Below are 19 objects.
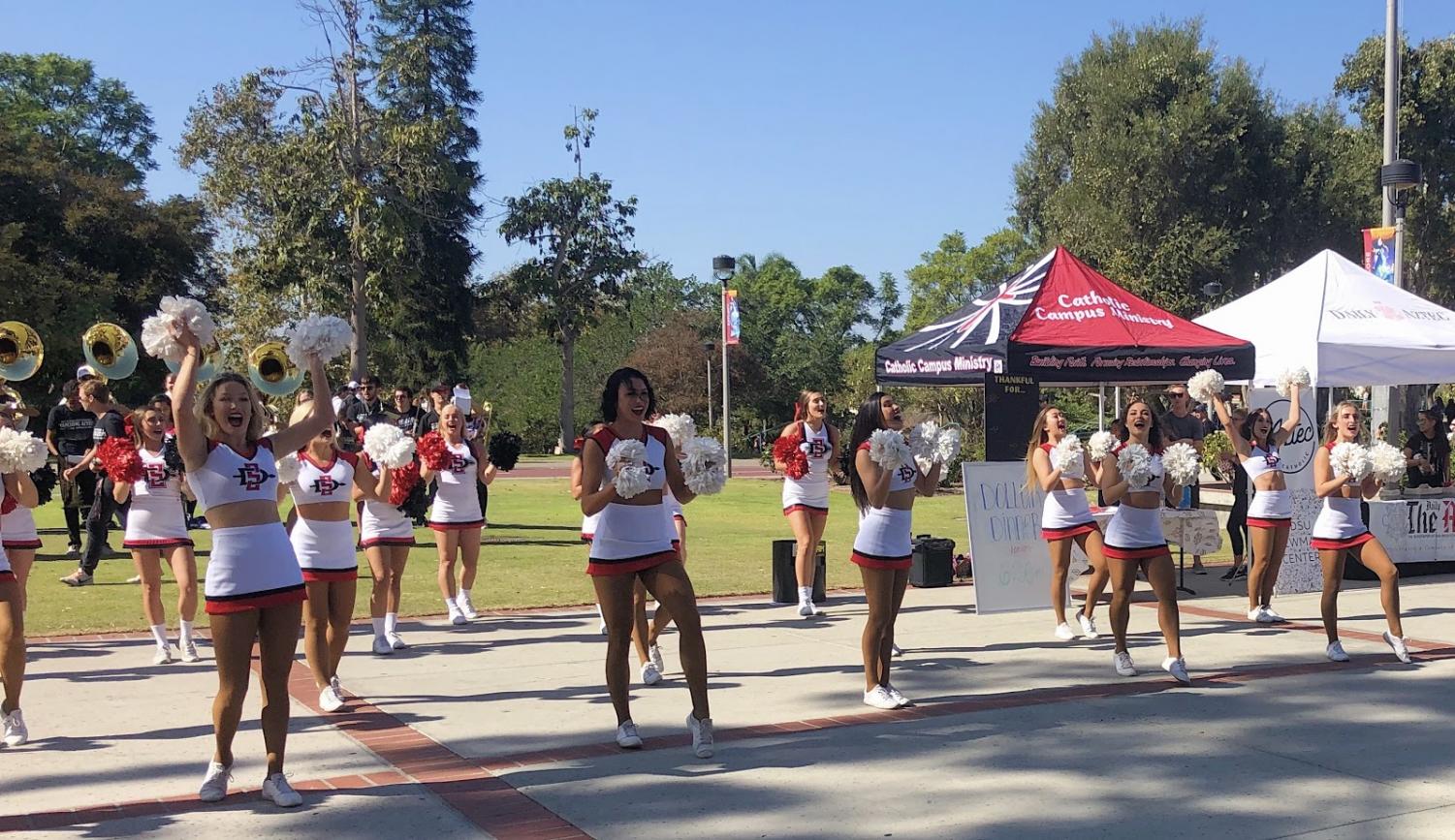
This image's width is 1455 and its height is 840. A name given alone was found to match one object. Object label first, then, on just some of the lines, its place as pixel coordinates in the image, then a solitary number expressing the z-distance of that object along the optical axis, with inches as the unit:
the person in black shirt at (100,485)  437.4
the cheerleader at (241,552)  197.5
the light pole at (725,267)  1280.8
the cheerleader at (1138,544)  306.5
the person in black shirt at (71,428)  506.3
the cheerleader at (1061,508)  365.4
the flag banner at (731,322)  1277.1
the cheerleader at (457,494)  375.6
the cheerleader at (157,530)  329.4
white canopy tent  489.4
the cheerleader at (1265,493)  388.2
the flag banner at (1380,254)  627.5
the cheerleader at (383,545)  335.0
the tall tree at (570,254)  2066.9
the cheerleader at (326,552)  274.8
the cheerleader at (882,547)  273.3
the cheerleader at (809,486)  409.1
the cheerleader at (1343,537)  329.4
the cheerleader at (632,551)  234.8
